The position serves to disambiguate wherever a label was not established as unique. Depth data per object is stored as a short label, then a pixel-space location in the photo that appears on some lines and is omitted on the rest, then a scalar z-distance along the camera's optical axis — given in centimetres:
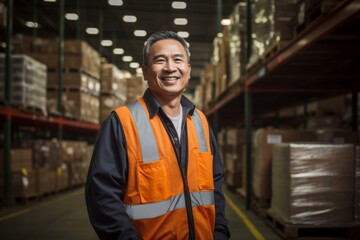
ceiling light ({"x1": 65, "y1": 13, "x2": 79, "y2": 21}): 1724
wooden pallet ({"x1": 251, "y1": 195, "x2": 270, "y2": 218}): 605
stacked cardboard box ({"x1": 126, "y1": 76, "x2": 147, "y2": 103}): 1564
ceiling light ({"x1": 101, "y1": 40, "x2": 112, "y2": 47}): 2306
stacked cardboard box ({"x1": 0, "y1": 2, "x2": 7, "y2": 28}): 715
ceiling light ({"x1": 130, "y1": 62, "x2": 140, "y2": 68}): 2698
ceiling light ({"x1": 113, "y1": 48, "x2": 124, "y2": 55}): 2300
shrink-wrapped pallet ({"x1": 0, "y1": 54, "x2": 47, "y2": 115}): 751
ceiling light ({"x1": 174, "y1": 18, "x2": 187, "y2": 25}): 1770
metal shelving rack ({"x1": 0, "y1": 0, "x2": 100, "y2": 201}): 695
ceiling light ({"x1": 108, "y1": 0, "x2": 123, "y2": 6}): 1003
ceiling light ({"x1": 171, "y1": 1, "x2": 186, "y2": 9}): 1441
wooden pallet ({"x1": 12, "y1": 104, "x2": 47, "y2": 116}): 743
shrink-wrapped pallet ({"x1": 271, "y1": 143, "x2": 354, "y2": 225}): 443
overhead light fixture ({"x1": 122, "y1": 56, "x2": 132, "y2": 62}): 2508
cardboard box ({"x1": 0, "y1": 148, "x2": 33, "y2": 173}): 744
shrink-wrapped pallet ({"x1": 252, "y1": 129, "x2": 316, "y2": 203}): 586
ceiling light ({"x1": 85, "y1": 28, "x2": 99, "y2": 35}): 1981
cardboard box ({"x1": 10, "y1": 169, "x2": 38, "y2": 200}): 752
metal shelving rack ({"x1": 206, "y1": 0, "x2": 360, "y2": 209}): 367
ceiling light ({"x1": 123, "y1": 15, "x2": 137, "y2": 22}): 1571
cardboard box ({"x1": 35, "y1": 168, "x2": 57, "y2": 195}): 808
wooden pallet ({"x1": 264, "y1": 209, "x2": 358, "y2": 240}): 448
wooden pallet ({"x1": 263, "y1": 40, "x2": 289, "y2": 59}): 474
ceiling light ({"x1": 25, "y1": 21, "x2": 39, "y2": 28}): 1845
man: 193
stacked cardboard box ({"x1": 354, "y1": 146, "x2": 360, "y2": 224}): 443
